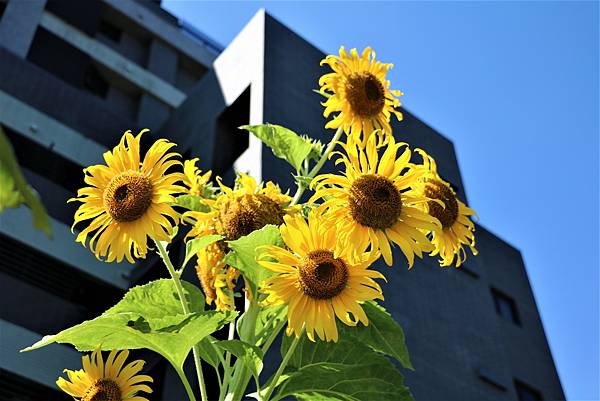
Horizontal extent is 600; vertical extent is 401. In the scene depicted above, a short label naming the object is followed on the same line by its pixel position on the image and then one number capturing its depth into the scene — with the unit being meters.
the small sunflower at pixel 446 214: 1.59
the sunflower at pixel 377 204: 1.41
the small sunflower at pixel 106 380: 1.58
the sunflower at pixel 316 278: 1.39
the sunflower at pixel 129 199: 1.48
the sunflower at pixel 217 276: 1.61
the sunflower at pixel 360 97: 1.92
